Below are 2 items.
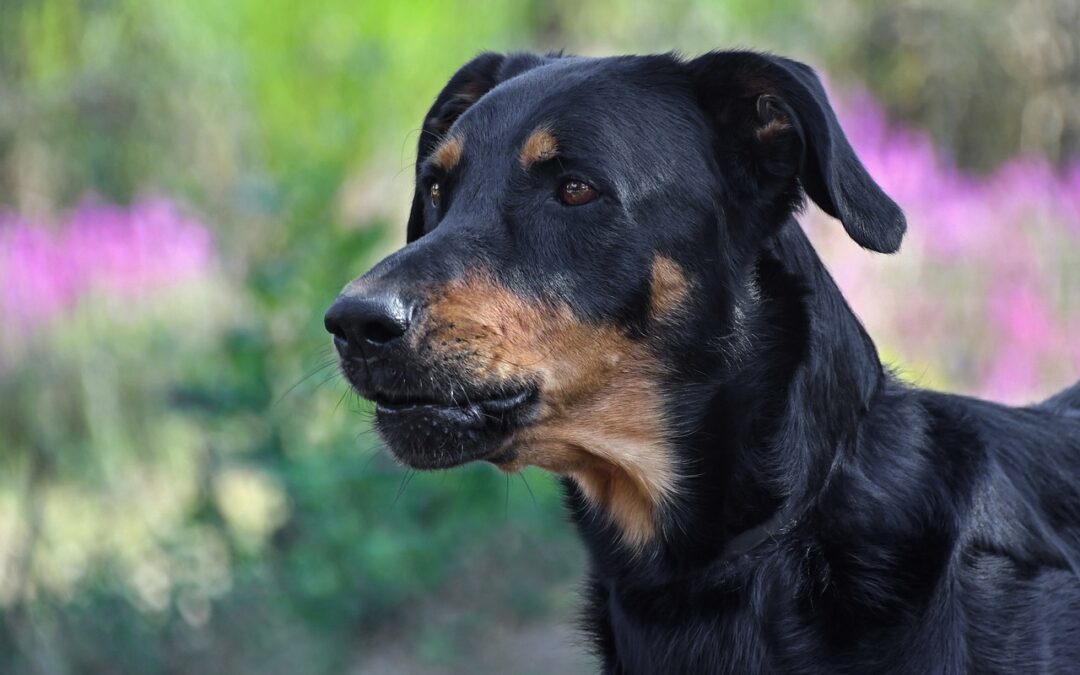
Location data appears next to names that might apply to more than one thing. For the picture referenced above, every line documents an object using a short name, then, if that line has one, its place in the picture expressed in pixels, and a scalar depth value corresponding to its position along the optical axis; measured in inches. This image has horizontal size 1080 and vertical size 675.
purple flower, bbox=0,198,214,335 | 523.2
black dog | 219.3
